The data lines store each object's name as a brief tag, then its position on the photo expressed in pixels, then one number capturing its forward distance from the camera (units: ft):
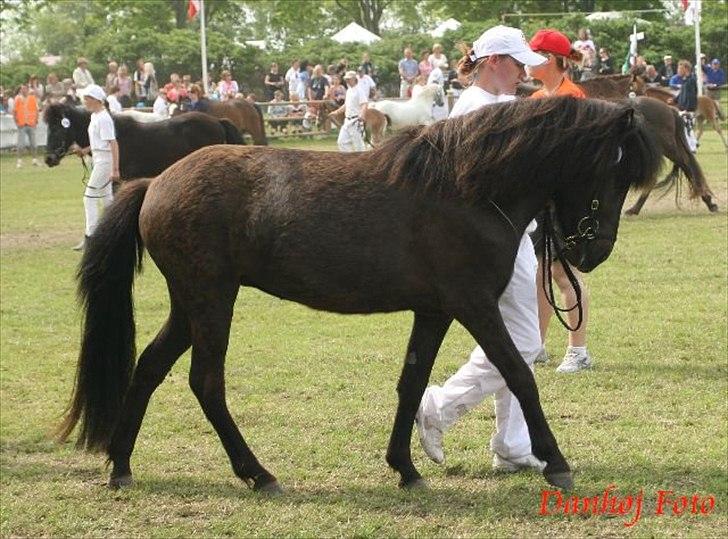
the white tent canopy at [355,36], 171.60
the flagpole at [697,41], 117.19
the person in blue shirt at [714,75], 126.62
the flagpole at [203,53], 124.51
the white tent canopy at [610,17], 141.08
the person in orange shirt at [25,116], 111.24
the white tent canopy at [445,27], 156.04
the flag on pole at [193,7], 129.18
